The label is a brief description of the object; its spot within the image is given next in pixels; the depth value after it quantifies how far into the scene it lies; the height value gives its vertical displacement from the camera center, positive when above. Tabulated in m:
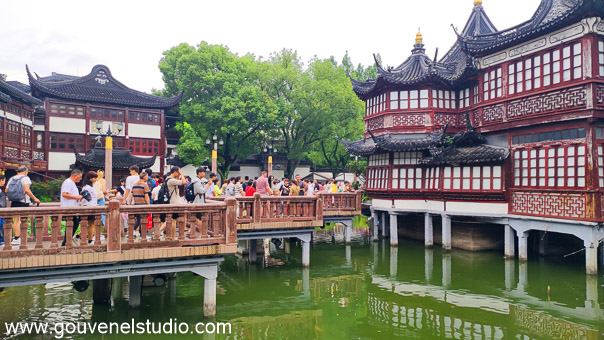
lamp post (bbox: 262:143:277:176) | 35.48 +1.95
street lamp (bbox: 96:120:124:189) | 19.12 +0.49
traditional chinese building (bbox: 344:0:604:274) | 14.34 +1.83
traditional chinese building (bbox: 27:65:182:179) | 33.09 +4.53
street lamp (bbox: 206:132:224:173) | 28.55 +1.03
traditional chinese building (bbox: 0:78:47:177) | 25.88 +2.67
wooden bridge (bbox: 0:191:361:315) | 7.67 -1.51
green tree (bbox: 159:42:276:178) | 33.66 +5.91
